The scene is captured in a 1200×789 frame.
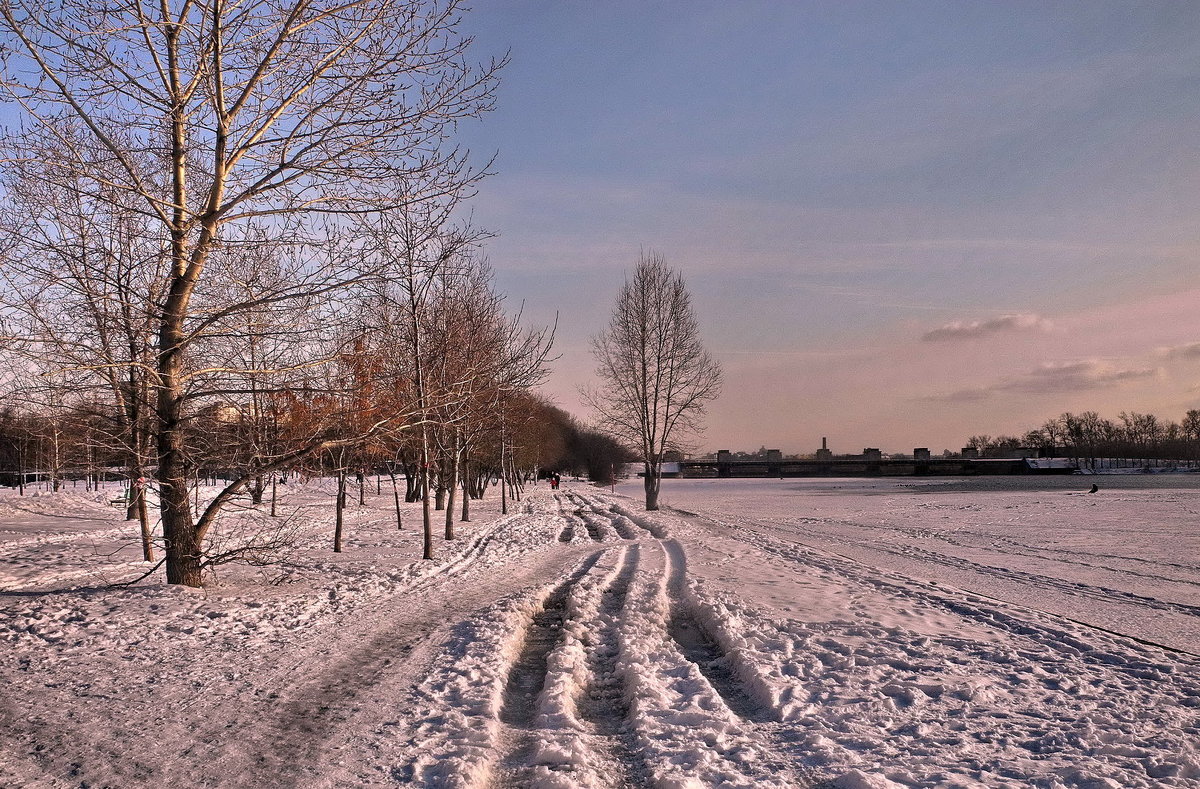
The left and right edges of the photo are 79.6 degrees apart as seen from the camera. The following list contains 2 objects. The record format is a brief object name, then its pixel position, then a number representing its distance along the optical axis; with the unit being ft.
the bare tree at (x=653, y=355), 112.88
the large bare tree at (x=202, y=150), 27.04
